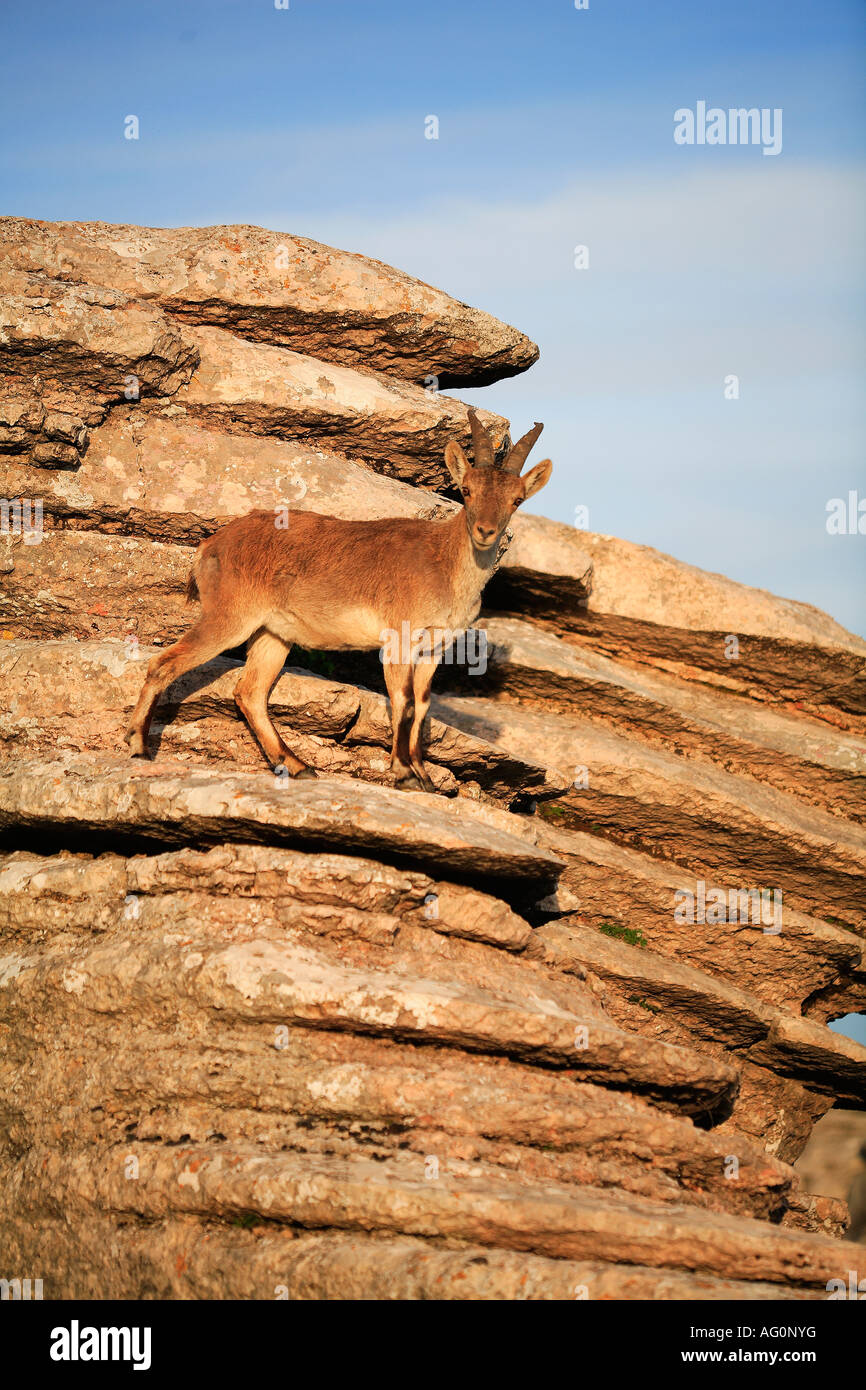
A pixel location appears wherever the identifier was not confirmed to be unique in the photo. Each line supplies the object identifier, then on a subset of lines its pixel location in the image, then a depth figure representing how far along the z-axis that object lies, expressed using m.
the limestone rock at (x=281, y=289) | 14.98
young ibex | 11.96
